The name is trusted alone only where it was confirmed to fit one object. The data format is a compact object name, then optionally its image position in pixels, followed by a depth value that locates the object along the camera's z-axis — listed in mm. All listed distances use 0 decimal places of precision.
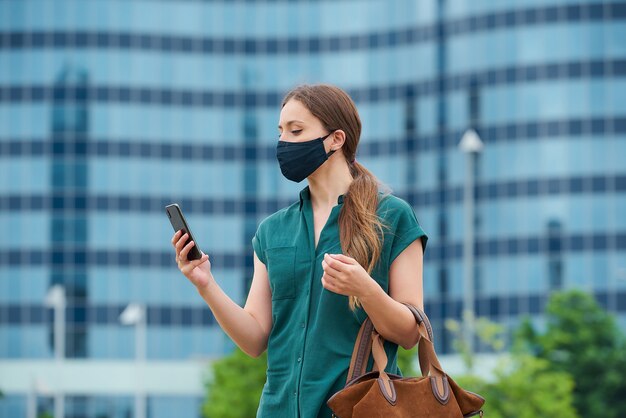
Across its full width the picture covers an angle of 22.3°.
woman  5535
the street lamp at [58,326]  78562
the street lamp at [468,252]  44406
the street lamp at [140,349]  78375
